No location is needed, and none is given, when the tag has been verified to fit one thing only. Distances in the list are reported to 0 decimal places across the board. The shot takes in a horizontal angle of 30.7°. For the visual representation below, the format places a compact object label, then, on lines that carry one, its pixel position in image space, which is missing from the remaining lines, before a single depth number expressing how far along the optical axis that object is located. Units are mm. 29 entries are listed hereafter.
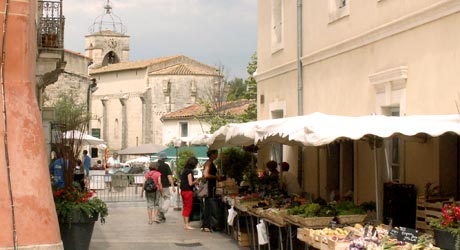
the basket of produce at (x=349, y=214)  11609
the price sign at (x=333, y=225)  11202
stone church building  77750
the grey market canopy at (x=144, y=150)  45969
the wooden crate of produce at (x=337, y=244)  9594
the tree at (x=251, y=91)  45844
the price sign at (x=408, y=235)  9148
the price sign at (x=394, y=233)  9458
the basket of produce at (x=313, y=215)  11477
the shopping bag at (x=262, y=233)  13383
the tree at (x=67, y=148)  13750
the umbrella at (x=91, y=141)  31597
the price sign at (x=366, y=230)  9838
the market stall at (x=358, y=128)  9578
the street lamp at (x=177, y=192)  22891
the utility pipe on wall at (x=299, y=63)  18766
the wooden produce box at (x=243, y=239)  15805
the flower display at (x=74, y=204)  12891
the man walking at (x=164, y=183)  20703
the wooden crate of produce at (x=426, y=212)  10793
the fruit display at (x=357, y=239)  8977
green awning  40169
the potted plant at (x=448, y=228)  8398
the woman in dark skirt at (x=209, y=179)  18516
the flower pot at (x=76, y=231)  12945
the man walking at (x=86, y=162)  29969
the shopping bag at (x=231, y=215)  16105
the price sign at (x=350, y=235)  9969
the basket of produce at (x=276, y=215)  12588
